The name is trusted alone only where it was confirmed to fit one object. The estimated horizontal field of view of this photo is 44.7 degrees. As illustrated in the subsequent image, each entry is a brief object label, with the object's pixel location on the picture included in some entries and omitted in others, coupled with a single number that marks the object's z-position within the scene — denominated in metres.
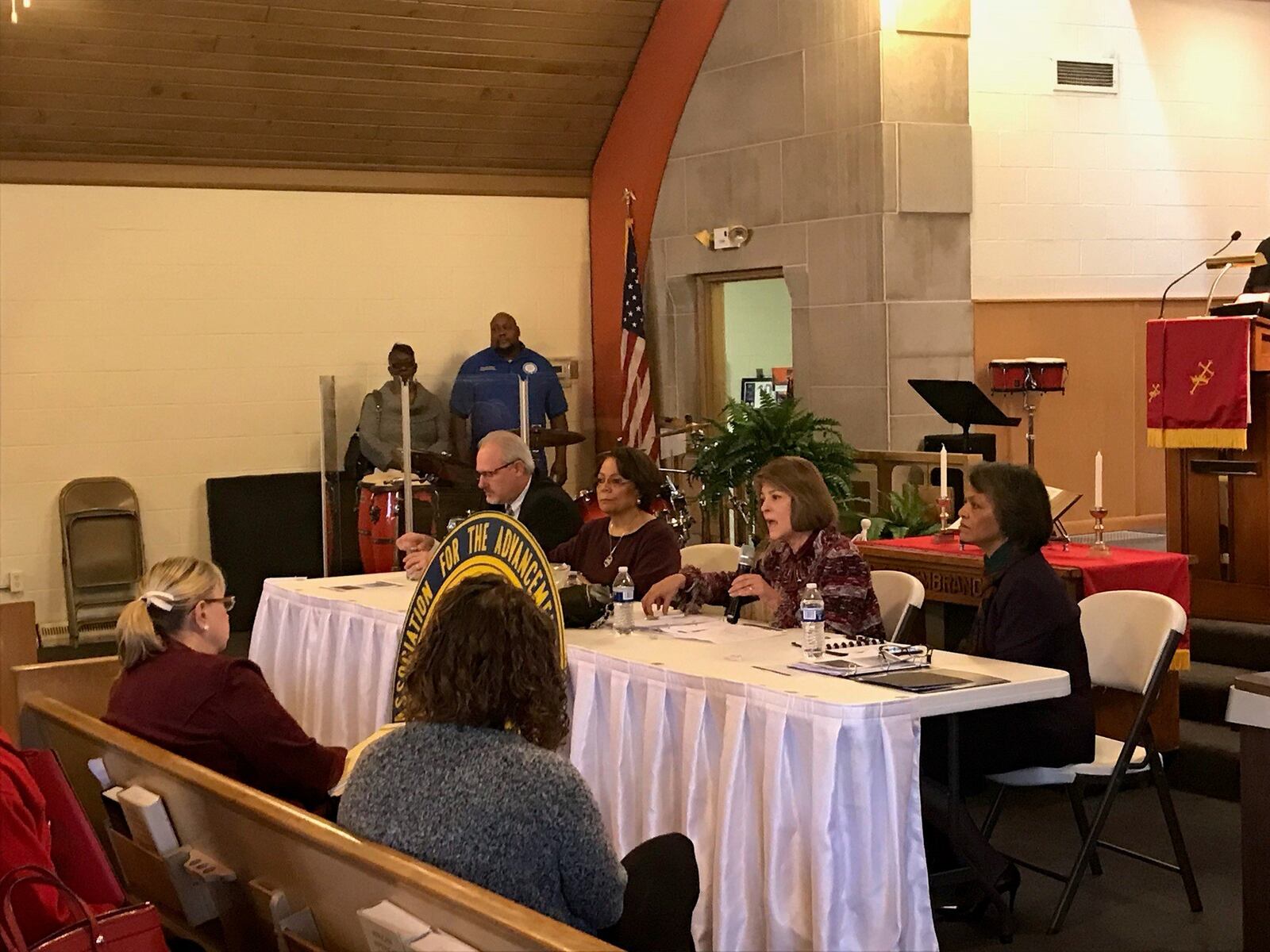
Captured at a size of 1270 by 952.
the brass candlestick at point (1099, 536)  5.41
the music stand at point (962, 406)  7.08
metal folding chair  8.56
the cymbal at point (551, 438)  9.18
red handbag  2.61
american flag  9.50
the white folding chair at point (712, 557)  5.35
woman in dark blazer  3.85
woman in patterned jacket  4.25
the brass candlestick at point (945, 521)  5.84
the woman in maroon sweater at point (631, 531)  4.92
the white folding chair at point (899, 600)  4.48
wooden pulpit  6.00
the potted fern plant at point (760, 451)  7.29
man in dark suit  5.41
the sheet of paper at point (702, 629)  4.24
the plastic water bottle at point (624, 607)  4.36
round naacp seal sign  3.91
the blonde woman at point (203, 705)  3.41
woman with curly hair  2.42
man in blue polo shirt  9.41
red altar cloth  5.19
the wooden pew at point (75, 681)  4.30
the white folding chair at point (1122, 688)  3.91
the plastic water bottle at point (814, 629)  3.83
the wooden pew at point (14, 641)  4.55
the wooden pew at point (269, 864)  2.26
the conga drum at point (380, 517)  8.23
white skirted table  3.27
